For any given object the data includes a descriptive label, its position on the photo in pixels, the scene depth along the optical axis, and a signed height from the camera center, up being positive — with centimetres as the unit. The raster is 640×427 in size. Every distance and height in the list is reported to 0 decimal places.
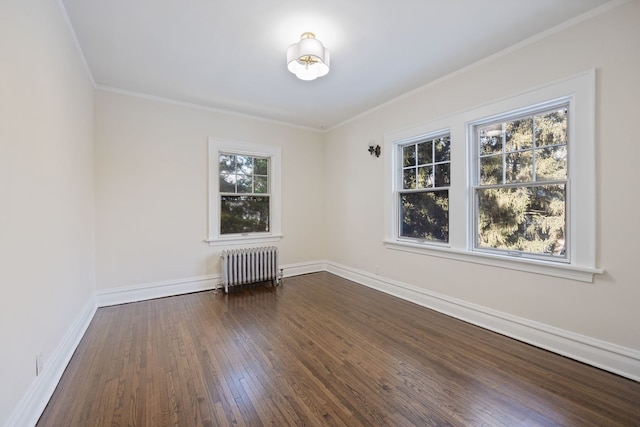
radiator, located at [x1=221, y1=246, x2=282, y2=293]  414 -86
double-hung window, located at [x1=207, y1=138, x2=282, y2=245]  434 +34
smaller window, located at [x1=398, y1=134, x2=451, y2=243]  346 +30
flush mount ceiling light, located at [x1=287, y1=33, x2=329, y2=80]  239 +140
